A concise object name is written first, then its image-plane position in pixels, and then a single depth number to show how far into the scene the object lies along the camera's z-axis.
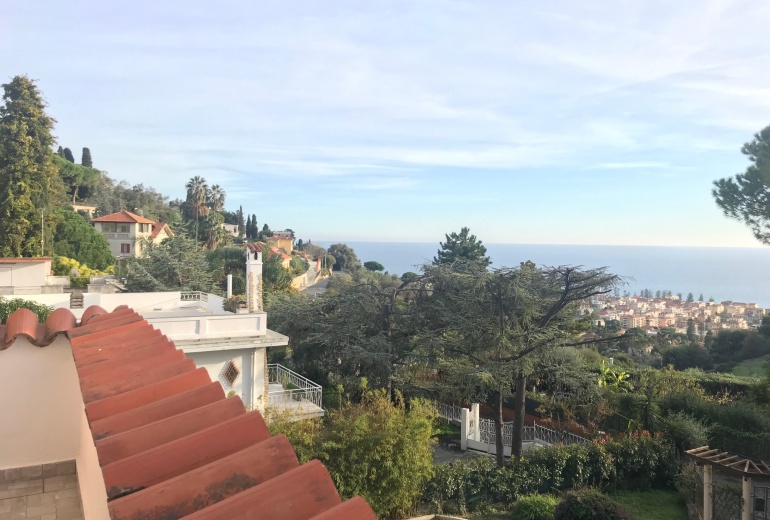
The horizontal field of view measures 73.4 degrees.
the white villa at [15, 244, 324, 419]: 13.07
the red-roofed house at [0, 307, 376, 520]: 1.35
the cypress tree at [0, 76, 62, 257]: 29.23
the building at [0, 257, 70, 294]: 23.23
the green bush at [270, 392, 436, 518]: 8.57
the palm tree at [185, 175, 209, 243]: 63.75
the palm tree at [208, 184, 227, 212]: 65.56
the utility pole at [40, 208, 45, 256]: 30.50
